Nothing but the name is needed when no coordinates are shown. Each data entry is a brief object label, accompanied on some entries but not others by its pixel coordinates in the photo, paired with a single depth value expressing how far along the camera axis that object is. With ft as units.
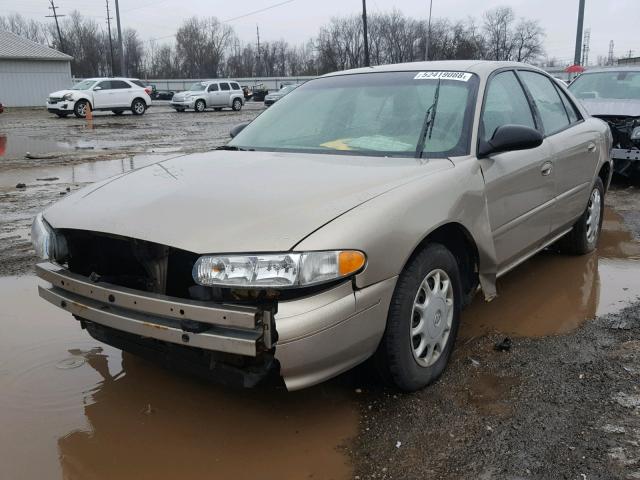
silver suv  110.83
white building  129.49
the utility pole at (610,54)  327.18
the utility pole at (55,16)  243.19
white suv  89.76
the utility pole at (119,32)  149.07
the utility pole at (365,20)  122.98
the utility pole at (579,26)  73.42
